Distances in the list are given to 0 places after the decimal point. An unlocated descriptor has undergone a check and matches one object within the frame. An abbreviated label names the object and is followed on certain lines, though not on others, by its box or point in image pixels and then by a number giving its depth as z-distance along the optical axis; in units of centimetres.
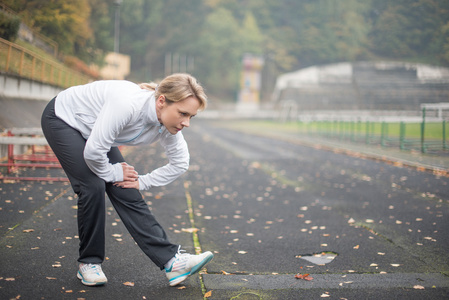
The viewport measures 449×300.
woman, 311
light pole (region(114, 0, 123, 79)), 4109
